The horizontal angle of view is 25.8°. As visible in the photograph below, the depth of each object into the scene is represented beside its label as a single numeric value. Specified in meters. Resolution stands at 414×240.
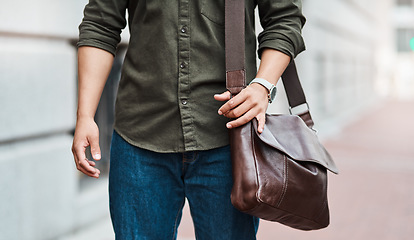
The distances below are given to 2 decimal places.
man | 2.42
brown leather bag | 2.32
